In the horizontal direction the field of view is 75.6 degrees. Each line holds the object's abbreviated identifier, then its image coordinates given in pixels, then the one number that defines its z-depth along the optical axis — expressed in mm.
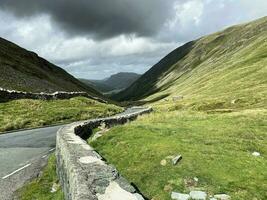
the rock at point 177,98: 61610
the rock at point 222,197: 6432
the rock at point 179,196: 6576
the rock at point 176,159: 7949
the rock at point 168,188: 6883
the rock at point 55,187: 8078
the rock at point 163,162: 8030
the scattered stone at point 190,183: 6891
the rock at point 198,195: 6486
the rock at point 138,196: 4204
